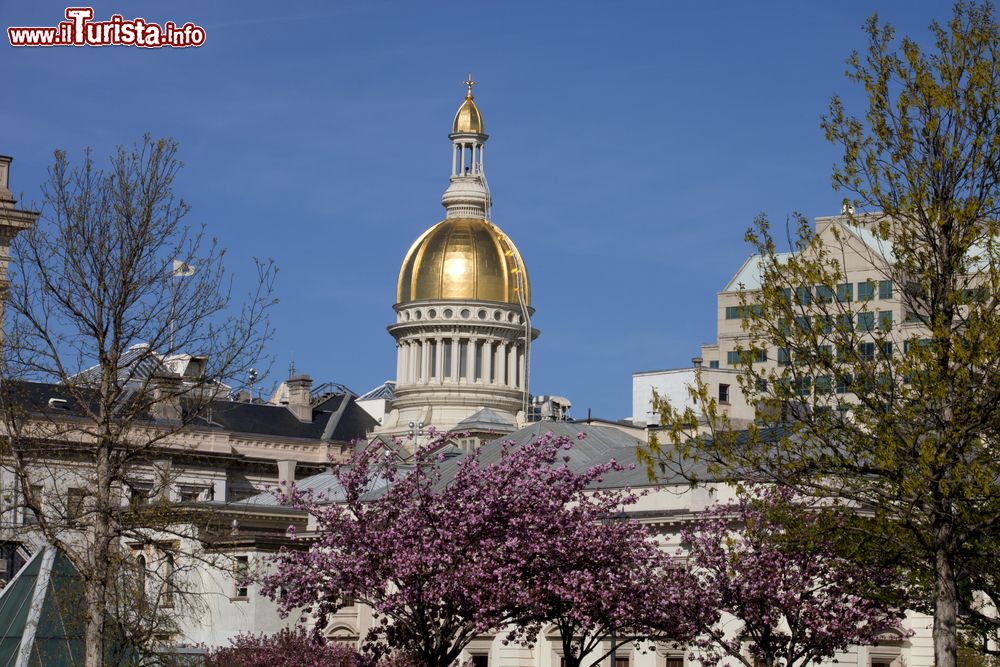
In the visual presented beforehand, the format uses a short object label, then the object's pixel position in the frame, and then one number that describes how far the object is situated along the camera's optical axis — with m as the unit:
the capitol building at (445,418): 68.69
